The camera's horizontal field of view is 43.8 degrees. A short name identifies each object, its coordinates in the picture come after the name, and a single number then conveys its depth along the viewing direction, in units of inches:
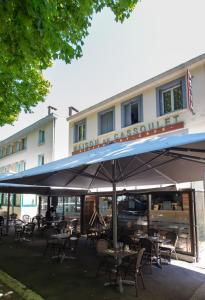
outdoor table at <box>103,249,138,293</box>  225.9
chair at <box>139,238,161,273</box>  284.4
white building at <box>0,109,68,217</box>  780.6
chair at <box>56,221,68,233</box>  437.1
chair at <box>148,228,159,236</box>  360.5
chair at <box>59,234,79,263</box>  325.1
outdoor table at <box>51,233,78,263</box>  325.4
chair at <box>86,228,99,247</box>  428.1
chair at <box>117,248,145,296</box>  220.3
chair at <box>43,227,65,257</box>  334.0
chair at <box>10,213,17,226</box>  670.0
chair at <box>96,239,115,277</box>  249.6
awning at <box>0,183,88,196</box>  452.7
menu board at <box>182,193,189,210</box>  360.8
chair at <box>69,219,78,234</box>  500.2
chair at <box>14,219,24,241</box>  474.3
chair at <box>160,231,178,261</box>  319.9
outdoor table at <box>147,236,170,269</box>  303.6
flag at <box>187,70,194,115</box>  396.9
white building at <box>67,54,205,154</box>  415.2
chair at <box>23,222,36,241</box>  466.8
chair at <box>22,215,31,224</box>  721.6
